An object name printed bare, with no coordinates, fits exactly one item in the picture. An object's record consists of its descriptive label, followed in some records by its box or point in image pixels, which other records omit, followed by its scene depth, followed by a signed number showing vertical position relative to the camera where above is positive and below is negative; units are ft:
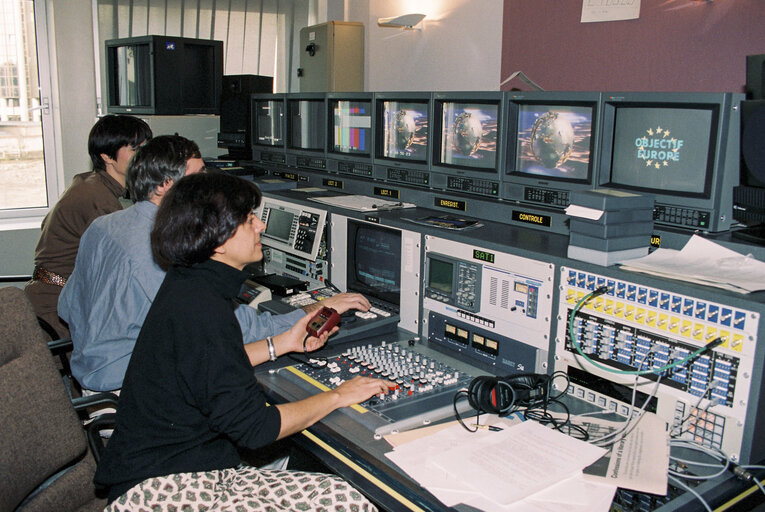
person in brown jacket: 9.08 -1.08
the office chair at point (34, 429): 4.83 -2.31
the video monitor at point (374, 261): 7.30 -1.41
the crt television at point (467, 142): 7.01 -0.01
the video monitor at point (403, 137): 7.88 +0.03
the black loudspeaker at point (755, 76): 5.06 +0.56
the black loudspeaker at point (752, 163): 4.85 -0.12
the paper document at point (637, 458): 4.20 -2.14
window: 14.62 +0.37
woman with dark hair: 4.65 -1.87
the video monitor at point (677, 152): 5.15 -0.05
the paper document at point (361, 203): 7.77 -0.79
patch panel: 4.42 -1.55
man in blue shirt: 6.48 -1.56
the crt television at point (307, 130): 9.77 +0.10
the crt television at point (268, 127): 10.76 +0.15
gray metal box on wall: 13.37 +1.67
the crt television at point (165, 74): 11.78 +1.10
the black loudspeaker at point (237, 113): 11.76 +0.40
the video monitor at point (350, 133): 8.77 +0.07
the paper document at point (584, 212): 5.07 -0.54
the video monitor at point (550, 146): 6.08 -0.03
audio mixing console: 5.17 -2.13
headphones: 5.07 -1.98
